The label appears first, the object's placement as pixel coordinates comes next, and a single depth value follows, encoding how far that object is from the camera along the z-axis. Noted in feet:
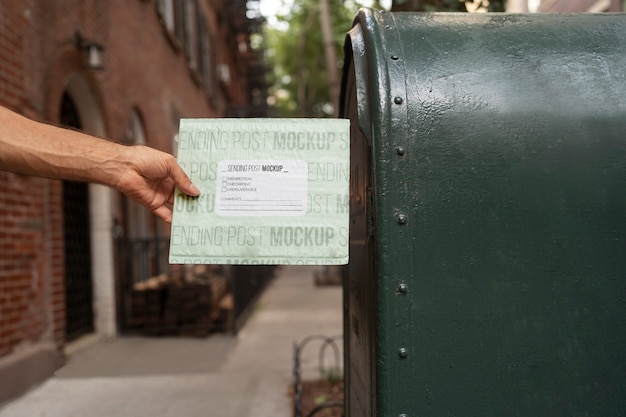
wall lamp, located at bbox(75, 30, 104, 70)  20.34
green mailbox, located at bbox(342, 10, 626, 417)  5.59
